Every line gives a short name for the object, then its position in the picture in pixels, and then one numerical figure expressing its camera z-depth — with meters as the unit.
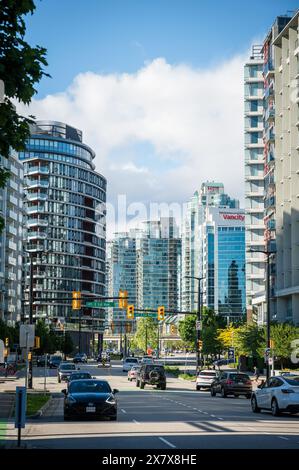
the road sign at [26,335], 30.94
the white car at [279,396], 30.98
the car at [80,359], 129.15
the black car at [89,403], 27.30
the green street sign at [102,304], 79.45
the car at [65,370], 67.31
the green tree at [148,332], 185.38
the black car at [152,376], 56.00
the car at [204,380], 57.53
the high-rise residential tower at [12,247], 125.33
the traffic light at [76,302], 59.99
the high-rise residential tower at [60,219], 179.25
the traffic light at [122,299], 62.20
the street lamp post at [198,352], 71.72
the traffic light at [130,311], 64.56
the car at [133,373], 70.71
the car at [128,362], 92.45
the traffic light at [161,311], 65.97
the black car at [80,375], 41.78
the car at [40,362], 113.93
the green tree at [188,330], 128.75
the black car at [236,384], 46.59
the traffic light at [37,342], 46.97
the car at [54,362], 104.19
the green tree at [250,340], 80.69
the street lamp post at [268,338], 54.97
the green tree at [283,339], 73.88
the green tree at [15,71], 15.01
